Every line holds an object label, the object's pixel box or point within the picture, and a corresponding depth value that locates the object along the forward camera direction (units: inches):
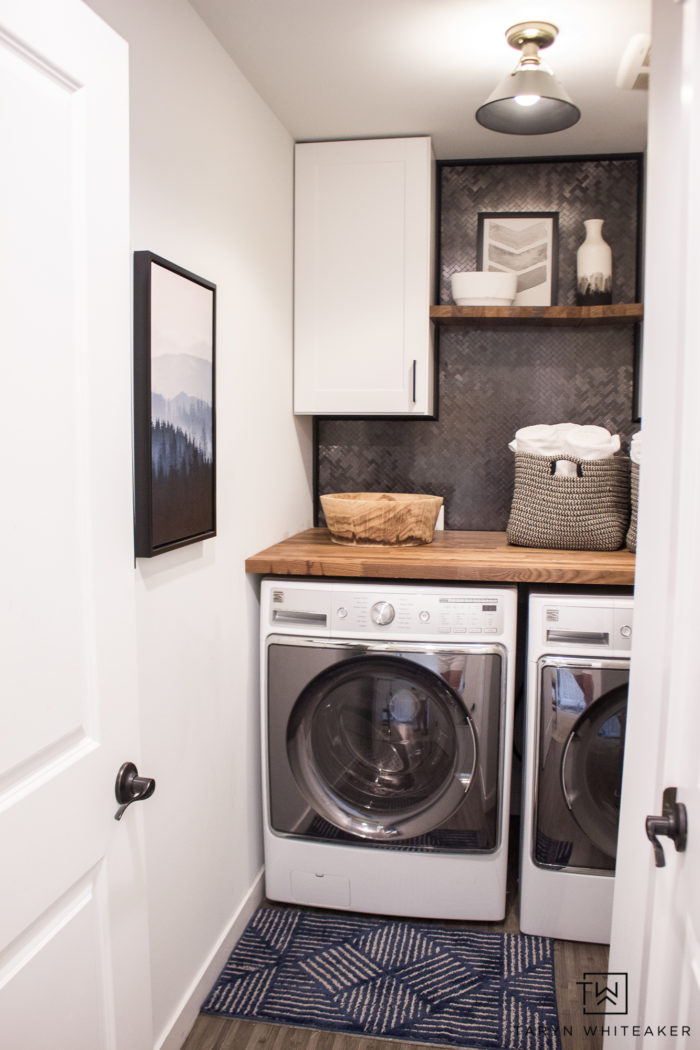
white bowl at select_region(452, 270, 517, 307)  107.8
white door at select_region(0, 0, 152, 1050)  35.2
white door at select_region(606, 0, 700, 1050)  38.4
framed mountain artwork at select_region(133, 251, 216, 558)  59.6
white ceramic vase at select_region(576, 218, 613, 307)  108.8
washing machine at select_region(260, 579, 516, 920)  87.8
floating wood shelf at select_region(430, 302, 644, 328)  105.6
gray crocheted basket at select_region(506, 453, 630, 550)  96.9
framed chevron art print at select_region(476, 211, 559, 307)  115.3
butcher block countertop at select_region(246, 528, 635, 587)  86.8
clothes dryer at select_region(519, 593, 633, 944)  85.6
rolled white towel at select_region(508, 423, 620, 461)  97.0
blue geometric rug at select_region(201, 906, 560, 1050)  76.2
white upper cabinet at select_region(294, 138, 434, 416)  105.1
